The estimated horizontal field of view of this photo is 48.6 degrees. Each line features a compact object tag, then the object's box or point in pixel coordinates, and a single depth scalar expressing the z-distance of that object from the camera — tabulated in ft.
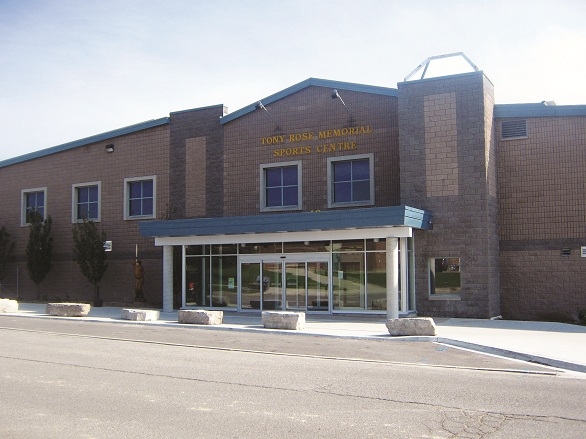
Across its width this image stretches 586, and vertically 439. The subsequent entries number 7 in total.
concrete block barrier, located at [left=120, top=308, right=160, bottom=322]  71.41
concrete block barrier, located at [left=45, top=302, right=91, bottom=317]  77.56
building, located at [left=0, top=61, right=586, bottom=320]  73.41
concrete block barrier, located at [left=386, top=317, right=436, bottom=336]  54.24
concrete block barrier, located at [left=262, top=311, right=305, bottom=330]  61.11
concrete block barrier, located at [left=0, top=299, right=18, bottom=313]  84.65
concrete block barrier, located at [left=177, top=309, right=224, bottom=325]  67.31
